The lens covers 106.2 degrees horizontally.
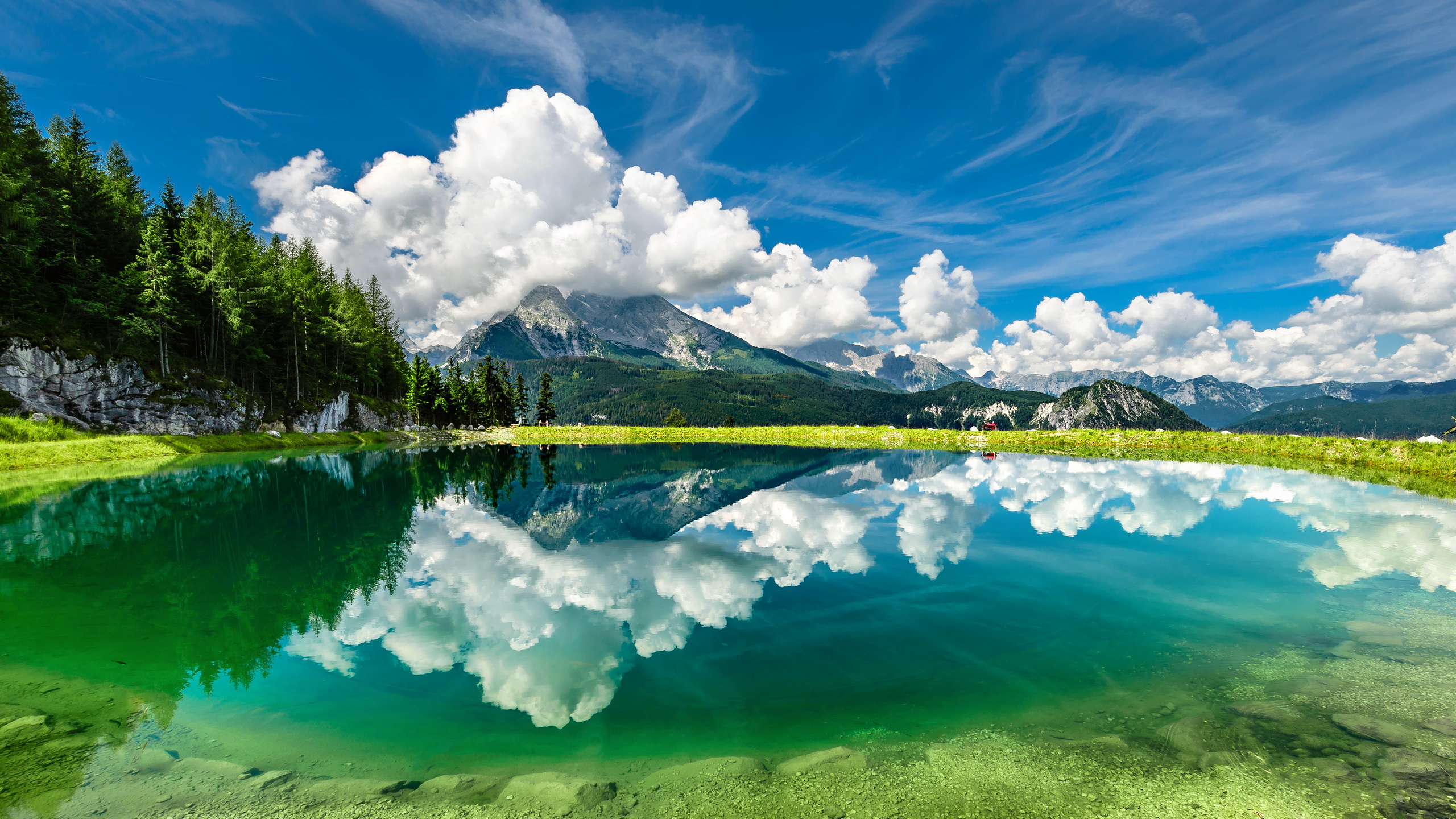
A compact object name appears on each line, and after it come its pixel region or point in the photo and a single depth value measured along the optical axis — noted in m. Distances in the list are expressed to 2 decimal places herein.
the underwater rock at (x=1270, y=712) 8.09
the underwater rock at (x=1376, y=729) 7.48
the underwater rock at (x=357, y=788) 6.07
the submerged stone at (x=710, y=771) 6.48
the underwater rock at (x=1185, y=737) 7.22
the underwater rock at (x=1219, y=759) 6.81
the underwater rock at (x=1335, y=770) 6.49
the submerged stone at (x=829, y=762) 6.70
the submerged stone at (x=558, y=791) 6.00
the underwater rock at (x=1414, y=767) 6.47
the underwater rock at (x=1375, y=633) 11.38
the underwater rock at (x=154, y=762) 6.42
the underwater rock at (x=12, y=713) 7.50
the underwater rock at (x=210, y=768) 6.43
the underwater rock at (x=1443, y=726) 7.68
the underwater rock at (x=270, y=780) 6.22
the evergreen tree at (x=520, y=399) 129.62
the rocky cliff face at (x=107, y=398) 45.09
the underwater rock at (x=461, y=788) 6.11
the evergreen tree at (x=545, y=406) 120.88
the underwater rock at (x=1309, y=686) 8.94
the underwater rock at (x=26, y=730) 6.88
